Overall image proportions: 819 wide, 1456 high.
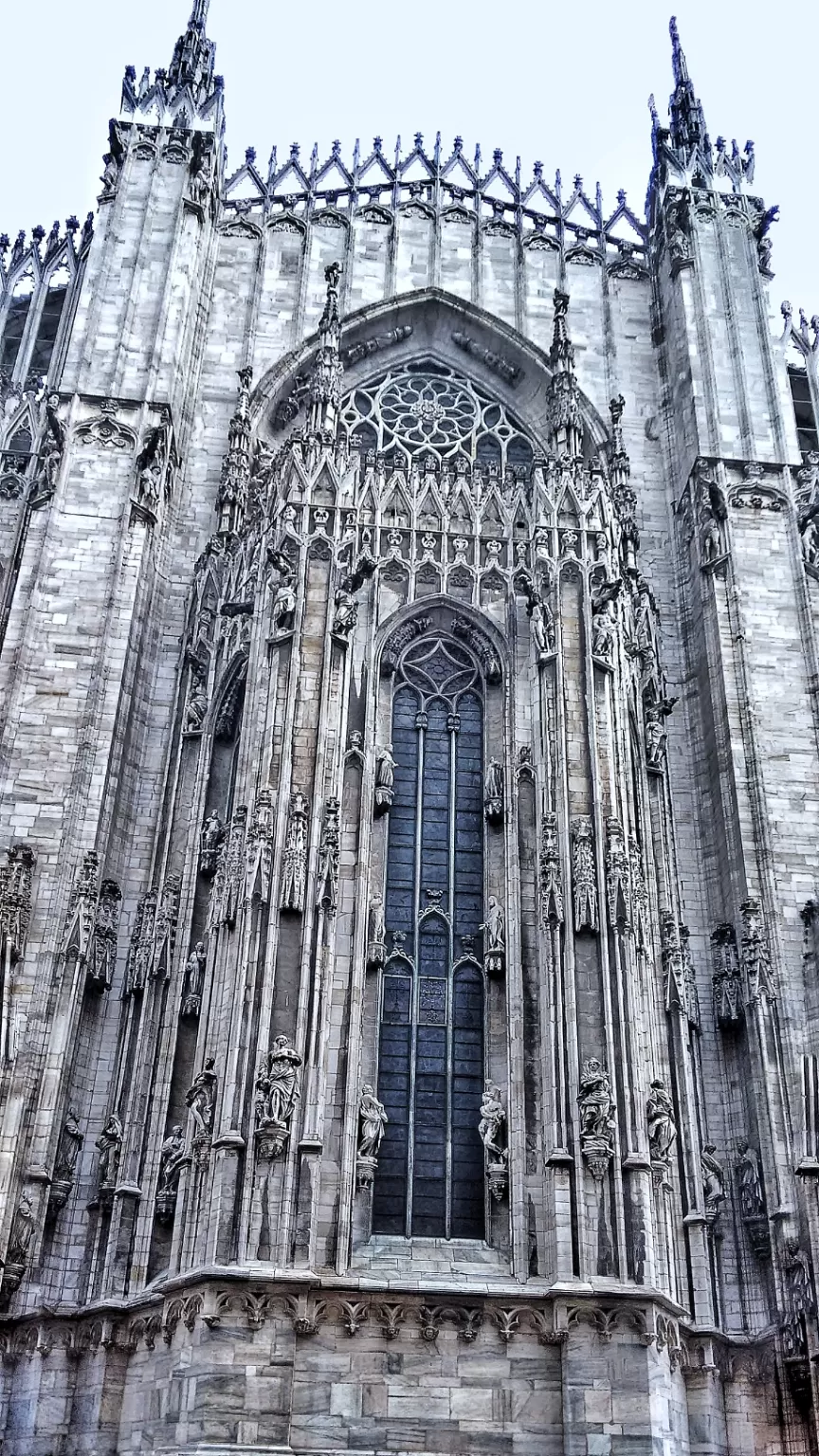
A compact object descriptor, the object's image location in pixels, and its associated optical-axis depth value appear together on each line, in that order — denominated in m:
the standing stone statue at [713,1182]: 17.21
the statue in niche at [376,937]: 17.62
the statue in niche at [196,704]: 19.86
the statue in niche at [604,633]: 19.00
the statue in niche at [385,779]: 18.75
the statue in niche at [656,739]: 19.73
